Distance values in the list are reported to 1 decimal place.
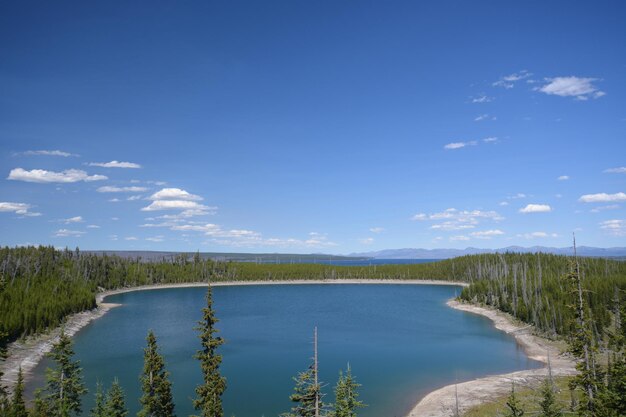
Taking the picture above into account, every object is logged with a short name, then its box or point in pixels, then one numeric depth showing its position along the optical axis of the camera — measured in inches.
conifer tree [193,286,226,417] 1328.7
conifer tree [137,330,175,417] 1520.7
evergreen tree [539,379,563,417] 1414.9
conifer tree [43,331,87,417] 1606.8
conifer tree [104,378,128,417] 1547.7
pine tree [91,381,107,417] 1504.7
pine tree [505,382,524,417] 1333.4
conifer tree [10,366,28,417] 1511.7
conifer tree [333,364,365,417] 1419.8
